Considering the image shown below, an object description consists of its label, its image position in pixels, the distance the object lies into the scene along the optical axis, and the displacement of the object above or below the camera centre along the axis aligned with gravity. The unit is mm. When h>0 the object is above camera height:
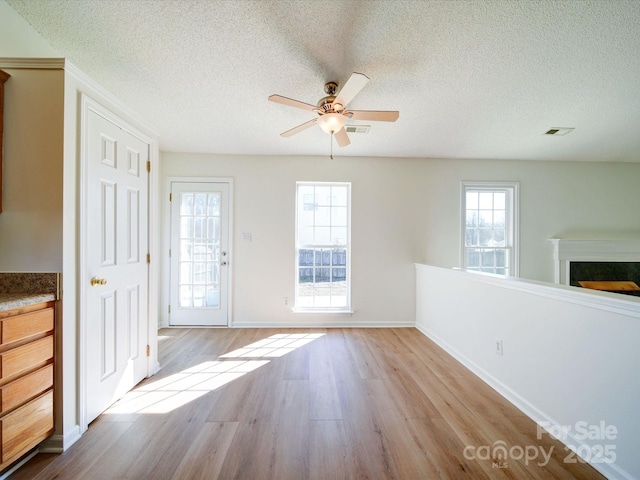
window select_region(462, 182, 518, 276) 3881 +205
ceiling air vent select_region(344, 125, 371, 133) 2814 +1252
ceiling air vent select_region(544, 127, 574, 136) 2879 +1262
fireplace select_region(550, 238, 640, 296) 3746 -298
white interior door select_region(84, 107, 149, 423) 1702 -168
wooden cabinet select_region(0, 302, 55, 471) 1247 -733
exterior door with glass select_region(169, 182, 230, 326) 3646 -213
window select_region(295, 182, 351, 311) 3795 -62
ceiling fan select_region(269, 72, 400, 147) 1763 +960
